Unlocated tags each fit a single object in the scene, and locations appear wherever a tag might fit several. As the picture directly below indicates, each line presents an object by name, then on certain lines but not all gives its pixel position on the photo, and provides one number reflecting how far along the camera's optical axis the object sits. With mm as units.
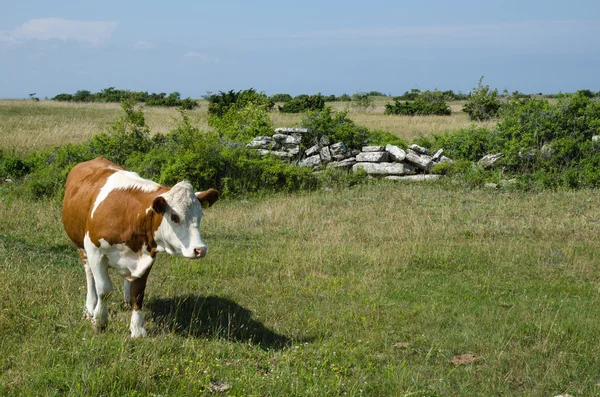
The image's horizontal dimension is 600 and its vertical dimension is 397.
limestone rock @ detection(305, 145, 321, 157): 20812
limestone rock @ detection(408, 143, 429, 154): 20812
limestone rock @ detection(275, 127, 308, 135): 21406
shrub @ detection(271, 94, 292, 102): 67269
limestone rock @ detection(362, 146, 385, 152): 20577
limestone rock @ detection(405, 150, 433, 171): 19906
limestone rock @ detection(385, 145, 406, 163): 20062
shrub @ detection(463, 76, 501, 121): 39406
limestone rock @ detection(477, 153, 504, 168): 19781
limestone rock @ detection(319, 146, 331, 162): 20688
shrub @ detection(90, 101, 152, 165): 19000
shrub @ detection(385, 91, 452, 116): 45906
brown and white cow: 6297
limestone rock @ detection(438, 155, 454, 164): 20078
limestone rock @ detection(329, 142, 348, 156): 20875
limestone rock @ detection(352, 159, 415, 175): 19781
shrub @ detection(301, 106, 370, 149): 21469
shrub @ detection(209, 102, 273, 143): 21406
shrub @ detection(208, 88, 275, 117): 26594
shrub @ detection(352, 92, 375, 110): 52562
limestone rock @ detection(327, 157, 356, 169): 20328
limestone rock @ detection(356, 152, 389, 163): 20141
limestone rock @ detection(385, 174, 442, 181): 19347
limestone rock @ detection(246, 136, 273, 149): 20453
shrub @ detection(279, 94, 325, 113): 47006
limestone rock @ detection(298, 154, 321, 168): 20266
